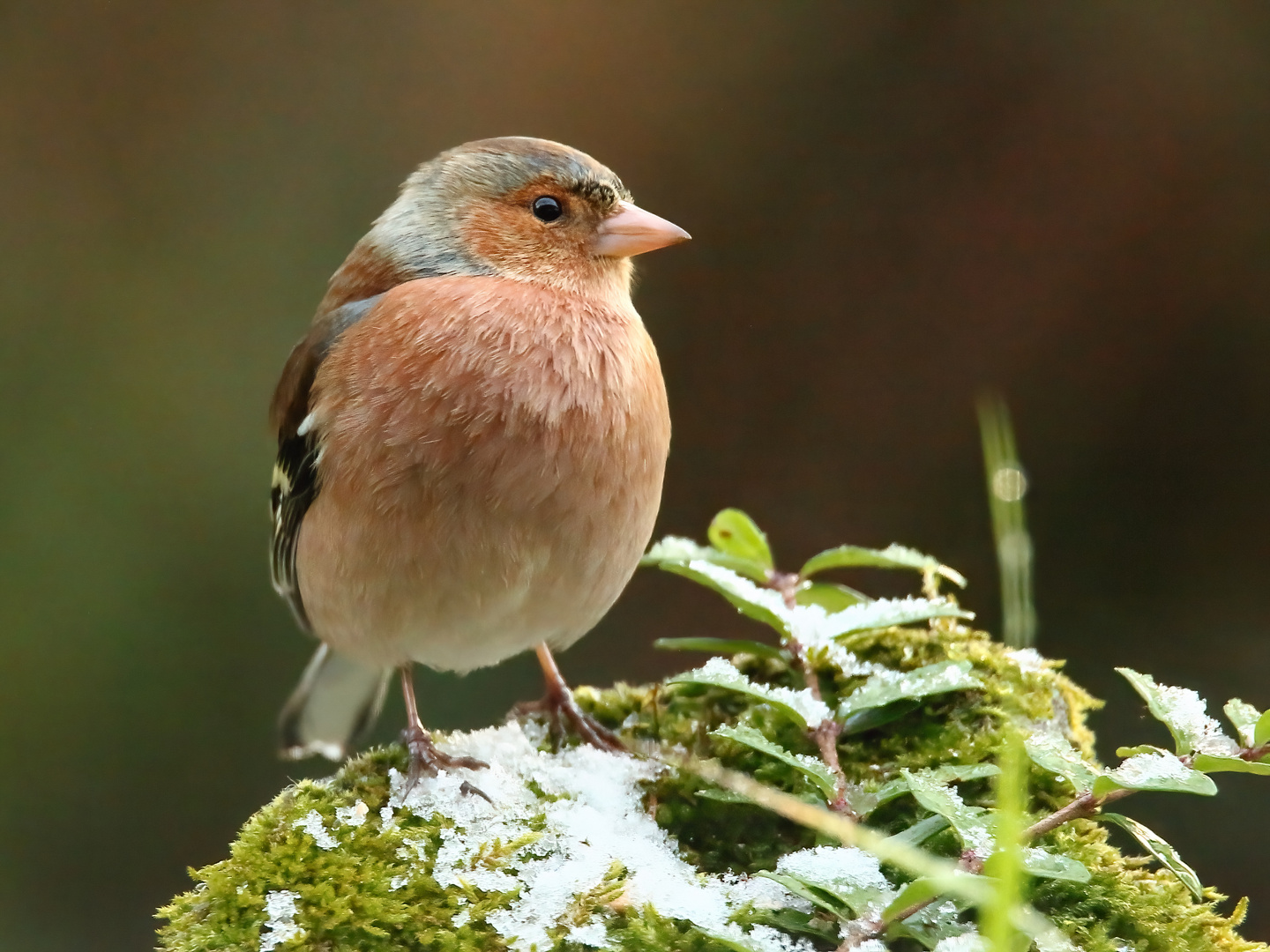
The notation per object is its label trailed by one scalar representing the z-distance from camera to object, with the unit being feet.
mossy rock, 12.17
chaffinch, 12.27
